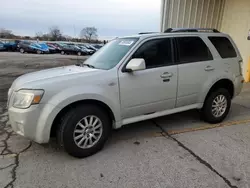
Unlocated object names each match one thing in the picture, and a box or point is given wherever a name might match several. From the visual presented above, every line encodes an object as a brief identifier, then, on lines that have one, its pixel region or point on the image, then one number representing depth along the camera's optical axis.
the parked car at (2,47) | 34.71
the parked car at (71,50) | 38.24
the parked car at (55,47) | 37.99
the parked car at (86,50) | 38.16
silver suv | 3.11
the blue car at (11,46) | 34.84
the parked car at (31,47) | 33.66
